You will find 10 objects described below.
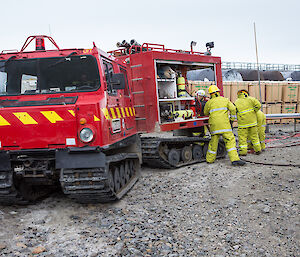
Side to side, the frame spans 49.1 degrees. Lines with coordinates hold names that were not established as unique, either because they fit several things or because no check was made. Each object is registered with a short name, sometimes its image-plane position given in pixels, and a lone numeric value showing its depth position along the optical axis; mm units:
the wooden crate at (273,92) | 17250
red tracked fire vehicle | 4641
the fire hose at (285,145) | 7076
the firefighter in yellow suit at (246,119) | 8805
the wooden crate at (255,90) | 17281
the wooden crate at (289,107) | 17625
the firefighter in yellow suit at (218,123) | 7844
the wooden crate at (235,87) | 16922
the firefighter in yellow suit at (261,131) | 9547
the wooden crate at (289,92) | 17562
